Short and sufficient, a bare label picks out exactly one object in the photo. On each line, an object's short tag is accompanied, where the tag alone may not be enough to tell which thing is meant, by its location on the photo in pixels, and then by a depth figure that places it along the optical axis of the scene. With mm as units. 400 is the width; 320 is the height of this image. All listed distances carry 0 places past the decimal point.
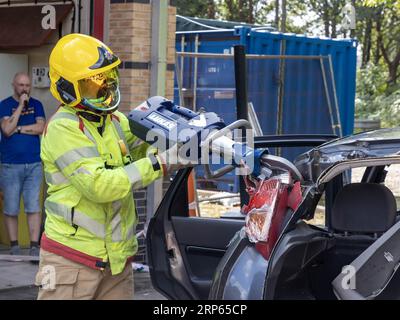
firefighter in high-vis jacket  3889
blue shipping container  12680
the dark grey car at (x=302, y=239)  3520
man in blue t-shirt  8227
